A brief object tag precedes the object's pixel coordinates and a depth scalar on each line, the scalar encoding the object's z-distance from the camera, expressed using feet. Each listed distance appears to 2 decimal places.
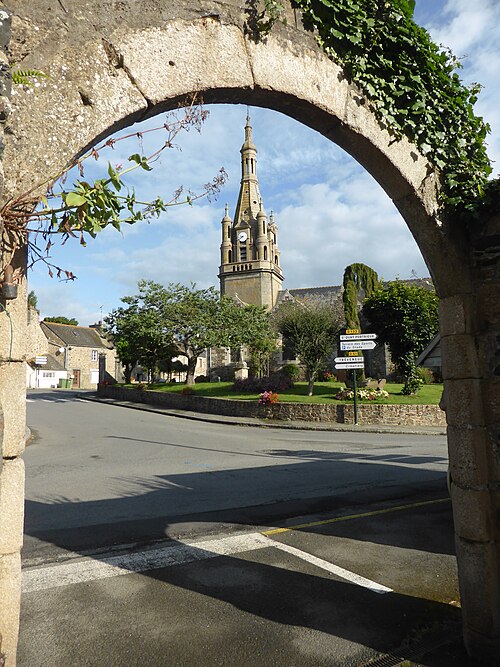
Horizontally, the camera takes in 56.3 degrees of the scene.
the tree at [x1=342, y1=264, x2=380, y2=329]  86.69
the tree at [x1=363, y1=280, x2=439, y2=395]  79.30
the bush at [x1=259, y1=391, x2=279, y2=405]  69.56
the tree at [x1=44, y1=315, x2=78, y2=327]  241.06
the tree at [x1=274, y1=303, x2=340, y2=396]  76.13
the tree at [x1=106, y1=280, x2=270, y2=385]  95.86
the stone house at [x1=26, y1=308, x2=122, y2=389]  166.20
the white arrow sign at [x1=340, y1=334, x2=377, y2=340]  59.57
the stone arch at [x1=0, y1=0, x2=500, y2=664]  6.56
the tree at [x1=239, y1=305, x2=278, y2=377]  98.89
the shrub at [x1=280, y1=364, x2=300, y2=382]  93.60
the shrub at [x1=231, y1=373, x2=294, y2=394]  82.89
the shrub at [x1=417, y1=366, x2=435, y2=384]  90.06
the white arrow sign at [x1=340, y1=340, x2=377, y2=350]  58.95
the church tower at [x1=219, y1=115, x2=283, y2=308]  170.60
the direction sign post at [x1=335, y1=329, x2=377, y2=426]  59.16
